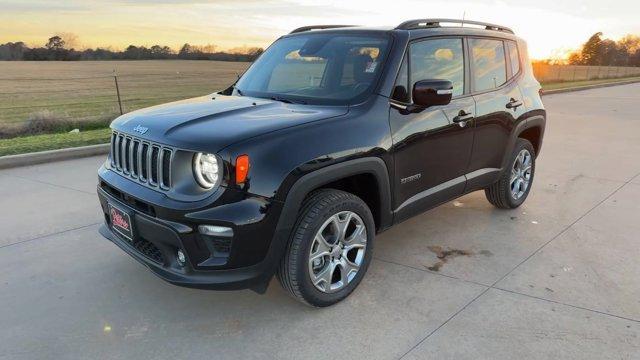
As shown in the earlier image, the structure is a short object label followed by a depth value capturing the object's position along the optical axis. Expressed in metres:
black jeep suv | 2.82
